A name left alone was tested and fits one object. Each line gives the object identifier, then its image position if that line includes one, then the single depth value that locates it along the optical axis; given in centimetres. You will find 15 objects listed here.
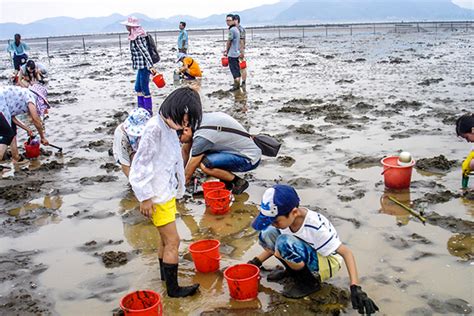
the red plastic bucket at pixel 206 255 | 409
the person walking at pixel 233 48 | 1225
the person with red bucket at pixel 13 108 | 693
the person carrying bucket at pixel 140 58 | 885
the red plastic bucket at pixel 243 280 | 363
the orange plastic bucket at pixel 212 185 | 560
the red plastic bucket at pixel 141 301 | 330
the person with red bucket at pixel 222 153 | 557
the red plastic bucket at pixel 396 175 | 548
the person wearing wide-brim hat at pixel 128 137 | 514
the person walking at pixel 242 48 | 1389
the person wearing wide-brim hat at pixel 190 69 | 891
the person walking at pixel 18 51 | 1550
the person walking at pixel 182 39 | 1702
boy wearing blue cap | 335
